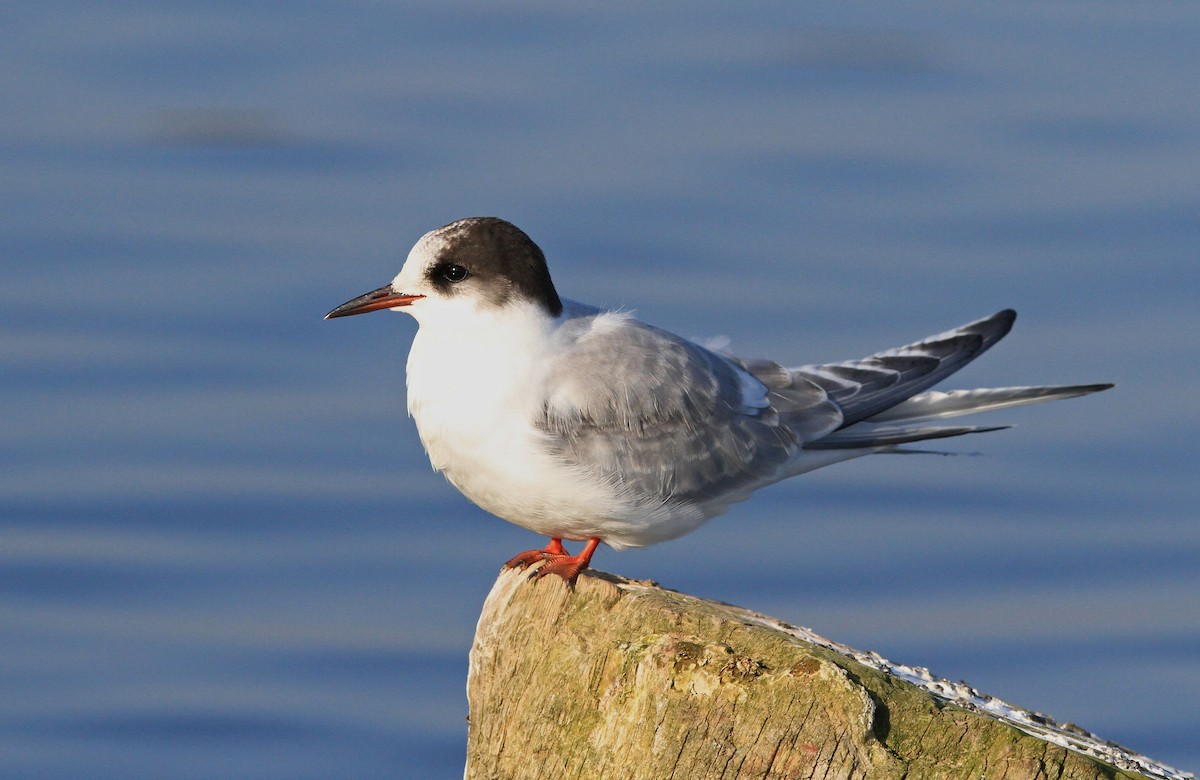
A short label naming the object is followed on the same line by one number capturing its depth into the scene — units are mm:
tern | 10227
